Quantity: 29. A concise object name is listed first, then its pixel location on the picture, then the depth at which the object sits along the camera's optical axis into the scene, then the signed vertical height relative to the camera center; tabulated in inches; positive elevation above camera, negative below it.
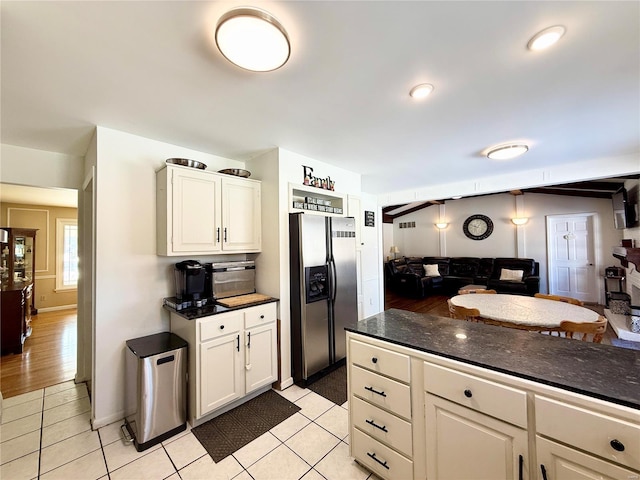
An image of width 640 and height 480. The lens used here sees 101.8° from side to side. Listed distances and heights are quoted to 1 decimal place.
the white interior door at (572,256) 242.5 -16.7
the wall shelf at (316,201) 118.0 +22.1
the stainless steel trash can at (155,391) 75.9 -43.8
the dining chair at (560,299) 116.9 -28.5
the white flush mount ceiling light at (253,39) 45.4 +38.8
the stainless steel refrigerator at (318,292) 107.4 -20.8
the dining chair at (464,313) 102.3 -28.9
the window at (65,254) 232.2 -3.3
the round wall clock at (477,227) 306.2 +17.3
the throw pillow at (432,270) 311.0 -33.5
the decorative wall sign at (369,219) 183.7 +17.6
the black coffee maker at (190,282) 94.8 -12.6
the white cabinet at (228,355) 83.8 -38.2
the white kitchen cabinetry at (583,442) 35.2 -29.4
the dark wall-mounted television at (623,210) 170.4 +19.6
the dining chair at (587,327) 84.0 -28.9
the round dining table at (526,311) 91.6 -28.0
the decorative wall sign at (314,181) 121.3 +31.6
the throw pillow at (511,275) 256.1 -34.5
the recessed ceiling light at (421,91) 68.9 +41.4
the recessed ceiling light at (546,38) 50.7 +40.9
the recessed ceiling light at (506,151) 109.1 +38.1
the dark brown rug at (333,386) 99.7 -58.3
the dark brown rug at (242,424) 76.4 -58.2
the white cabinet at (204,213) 92.3 +13.5
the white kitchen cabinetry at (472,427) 43.4 -33.9
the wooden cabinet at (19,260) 161.6 -5.7
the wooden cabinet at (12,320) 137.3 -36.3
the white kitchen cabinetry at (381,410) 56.9 -39.0
